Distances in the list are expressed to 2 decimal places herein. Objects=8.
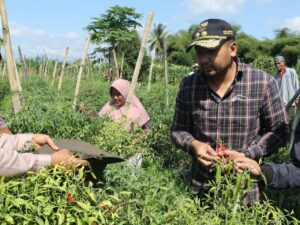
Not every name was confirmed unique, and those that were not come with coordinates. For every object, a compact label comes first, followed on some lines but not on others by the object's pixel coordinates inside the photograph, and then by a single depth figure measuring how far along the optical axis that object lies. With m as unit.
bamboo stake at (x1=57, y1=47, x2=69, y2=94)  11.59
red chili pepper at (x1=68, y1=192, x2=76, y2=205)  1.58
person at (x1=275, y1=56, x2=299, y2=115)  8.75
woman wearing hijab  5.28
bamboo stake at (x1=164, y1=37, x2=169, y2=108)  7.92
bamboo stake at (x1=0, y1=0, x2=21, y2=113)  4.81
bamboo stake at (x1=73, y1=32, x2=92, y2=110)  7.76
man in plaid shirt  2.60
